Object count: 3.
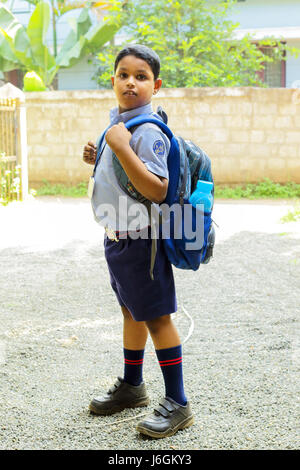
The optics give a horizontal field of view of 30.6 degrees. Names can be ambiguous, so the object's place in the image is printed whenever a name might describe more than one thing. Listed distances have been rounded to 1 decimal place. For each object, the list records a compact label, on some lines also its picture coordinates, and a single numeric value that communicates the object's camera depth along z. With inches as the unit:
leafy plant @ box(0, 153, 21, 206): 331.6
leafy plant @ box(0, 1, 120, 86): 534.0
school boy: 76.4
